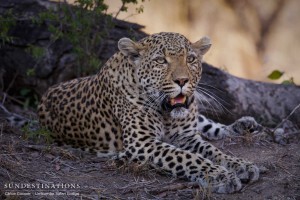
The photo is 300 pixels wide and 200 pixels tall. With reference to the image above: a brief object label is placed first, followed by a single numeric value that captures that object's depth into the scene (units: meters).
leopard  18.91
